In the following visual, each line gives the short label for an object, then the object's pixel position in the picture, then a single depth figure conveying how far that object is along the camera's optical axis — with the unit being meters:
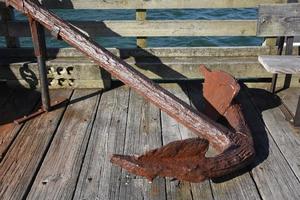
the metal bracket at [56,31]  3.62
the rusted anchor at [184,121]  2.96
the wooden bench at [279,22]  4.18
